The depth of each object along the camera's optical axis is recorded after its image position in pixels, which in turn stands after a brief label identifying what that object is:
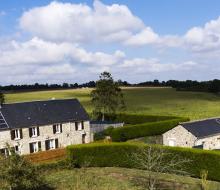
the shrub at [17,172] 20.49
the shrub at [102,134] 41.76
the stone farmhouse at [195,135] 32.79
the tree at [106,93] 52.68
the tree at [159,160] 26.03
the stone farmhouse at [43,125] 36.00
